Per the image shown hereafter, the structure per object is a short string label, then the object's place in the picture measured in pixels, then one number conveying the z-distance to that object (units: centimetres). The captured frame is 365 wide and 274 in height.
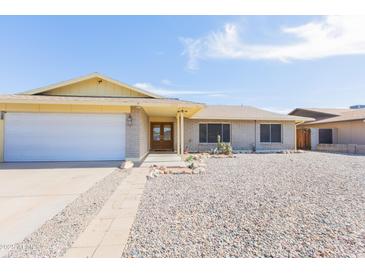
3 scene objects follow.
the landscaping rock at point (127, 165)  841
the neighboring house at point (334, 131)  1745
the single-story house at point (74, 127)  966
